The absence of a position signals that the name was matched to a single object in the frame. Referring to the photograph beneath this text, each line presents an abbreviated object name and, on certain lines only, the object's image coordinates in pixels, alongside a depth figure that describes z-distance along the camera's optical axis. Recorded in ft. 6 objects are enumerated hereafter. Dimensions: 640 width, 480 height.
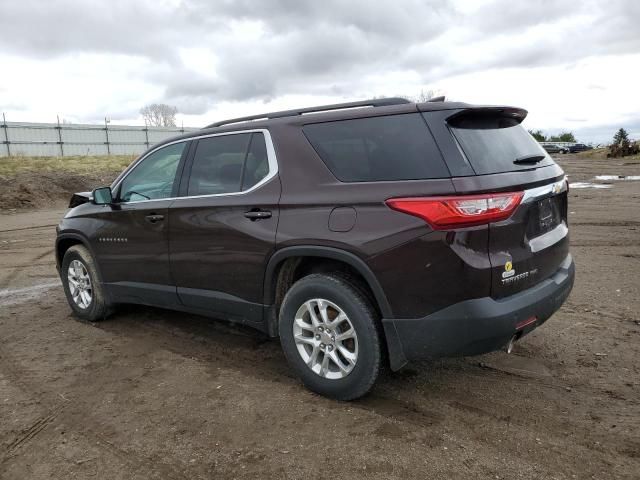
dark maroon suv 9.55
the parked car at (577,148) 169.37
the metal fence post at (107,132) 98.55
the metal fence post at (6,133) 81.71
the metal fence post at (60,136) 91.03
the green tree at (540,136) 205.87
